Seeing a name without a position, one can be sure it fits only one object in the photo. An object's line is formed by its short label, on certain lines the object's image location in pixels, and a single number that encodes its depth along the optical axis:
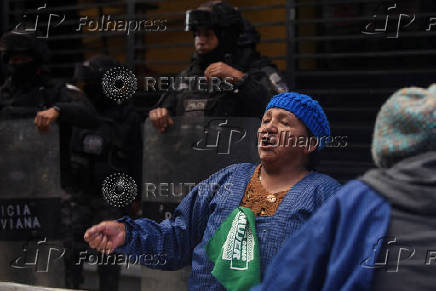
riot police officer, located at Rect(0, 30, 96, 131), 5.18
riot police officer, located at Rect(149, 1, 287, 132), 4.21
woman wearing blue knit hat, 2.86
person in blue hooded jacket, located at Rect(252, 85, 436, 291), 1.77
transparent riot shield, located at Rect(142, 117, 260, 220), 4.16
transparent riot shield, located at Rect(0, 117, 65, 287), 4.90
